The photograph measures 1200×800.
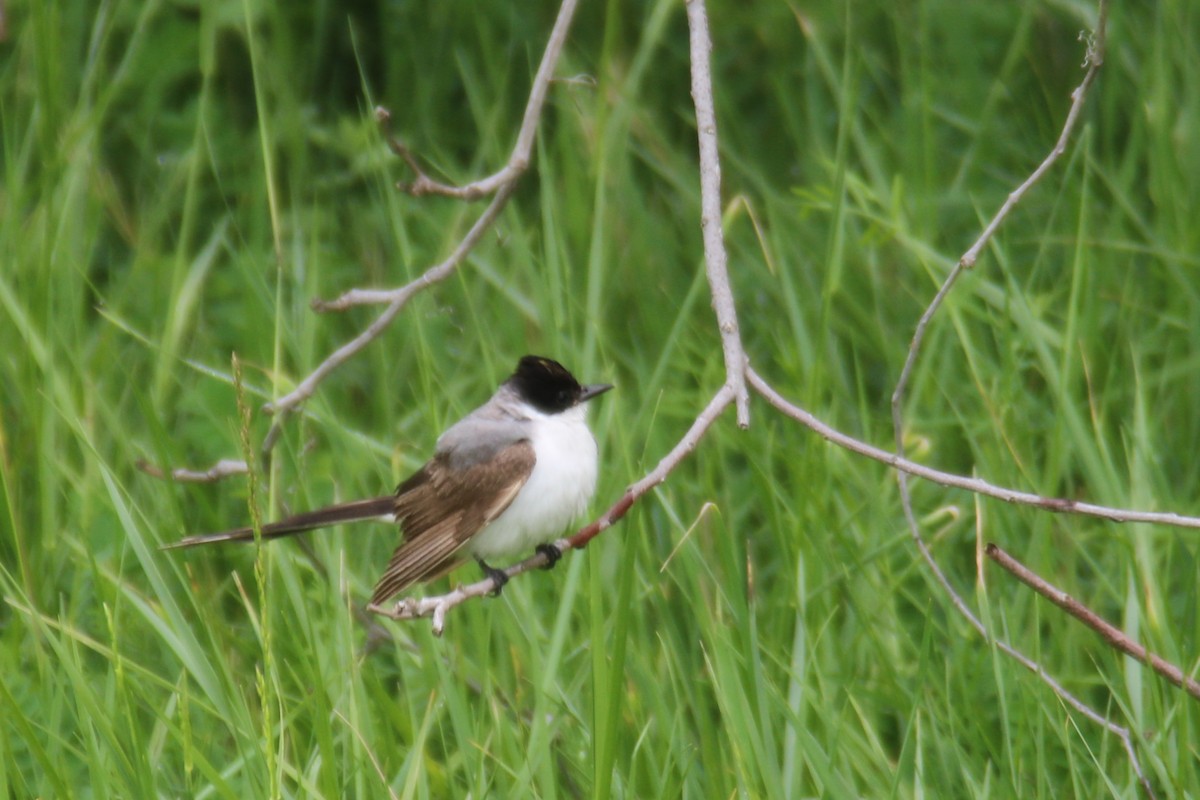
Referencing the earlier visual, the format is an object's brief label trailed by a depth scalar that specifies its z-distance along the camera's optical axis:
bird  7.78
